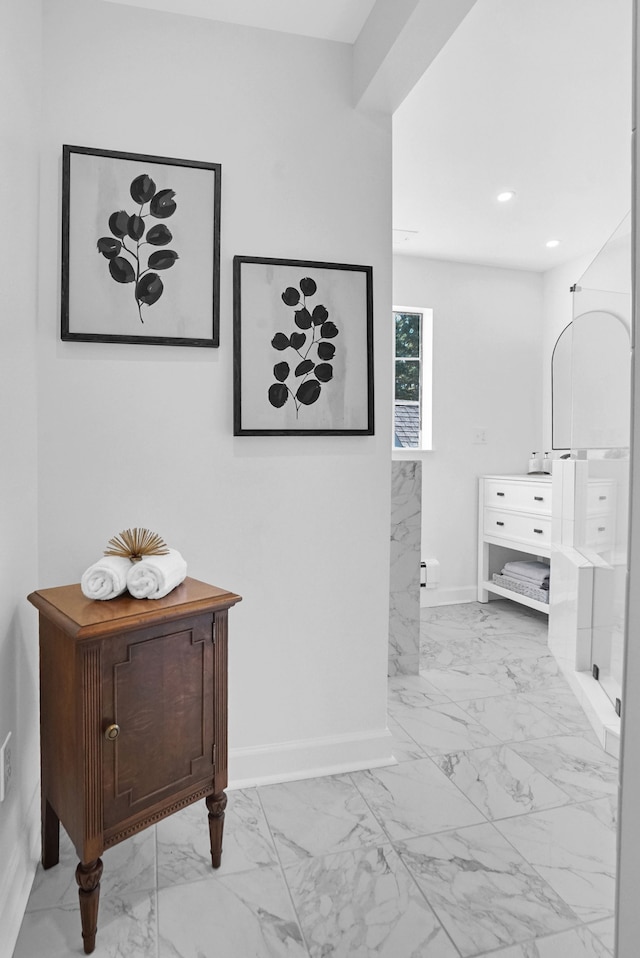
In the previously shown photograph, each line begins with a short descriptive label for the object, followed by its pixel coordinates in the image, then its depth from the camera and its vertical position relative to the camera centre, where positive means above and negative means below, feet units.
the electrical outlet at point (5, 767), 4.36 -2.31
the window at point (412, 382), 14.32 +1.99
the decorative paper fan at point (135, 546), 5.17 -0.75
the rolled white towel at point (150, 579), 4.76 -0.95
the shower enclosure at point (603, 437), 6.79 +0.38
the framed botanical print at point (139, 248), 5.83 +2.15
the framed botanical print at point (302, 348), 6.38 +1.27
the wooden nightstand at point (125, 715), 4.30 -1.98
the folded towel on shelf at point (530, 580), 12.57 -2.50
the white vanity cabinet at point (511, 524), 12.41 -1.32
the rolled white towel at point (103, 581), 4.73 -0.97
